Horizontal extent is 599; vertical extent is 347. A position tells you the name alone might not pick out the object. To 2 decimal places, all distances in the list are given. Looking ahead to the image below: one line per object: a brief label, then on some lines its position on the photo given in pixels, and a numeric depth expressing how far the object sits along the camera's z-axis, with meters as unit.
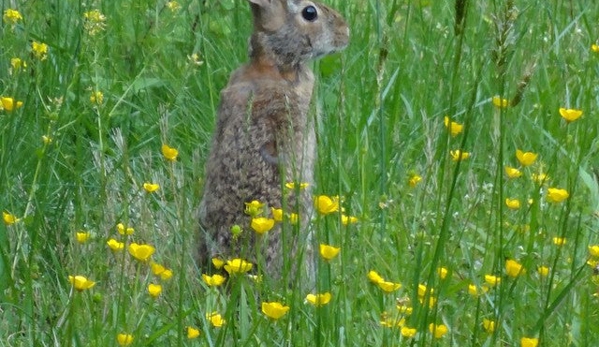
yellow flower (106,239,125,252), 7.17
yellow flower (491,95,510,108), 7.42
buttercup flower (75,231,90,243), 7.63
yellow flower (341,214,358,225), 7.48
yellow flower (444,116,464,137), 8.66
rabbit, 9.37
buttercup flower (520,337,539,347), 6.68
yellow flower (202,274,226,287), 7.15
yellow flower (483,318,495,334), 7.07
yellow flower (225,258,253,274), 6.49
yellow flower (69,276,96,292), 6.42
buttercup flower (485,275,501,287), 7.48
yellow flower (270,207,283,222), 7.73
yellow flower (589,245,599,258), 7.46
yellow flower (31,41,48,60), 10.89
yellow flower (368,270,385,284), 7.10
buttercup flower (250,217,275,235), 6.98
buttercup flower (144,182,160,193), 7.89
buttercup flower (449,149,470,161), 8.94
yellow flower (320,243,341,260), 6.83
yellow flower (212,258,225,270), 7.72
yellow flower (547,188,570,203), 8.02
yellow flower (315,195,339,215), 7.17
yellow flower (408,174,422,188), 9.18
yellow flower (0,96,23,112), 8.97
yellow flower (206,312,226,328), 7.05
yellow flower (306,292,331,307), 6.74
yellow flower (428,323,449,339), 6.70
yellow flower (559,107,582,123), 8.49
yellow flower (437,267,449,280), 7.16
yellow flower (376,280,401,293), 6.99
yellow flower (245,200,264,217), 6.95
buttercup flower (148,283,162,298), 6.92
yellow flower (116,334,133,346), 6.45
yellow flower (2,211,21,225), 8.11
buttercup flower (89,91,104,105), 9.32
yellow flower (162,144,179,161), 8.09
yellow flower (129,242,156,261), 6.70
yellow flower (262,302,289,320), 6.60
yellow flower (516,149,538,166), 8.10
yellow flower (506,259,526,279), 7.07
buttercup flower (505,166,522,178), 8.39
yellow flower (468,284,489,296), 7.25
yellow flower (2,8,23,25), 11.78
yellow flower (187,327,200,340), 6.96
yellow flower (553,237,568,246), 6.63
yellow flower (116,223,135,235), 6.75
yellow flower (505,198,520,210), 8.40
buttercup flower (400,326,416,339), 6.68
